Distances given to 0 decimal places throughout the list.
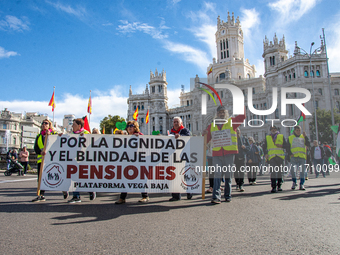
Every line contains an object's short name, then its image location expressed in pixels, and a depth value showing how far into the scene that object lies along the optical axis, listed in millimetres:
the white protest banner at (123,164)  6199
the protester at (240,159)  8273
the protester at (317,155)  14016
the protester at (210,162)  7994
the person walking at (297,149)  8688
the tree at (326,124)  35906
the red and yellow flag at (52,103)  28734
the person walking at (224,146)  6207
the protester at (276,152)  8164
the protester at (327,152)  14588
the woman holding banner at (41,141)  6590
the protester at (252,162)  9852
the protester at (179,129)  6785
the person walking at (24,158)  16594
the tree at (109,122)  66188
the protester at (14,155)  17125
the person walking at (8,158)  16612
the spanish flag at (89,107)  30852
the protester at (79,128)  6706
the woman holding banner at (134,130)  6437
